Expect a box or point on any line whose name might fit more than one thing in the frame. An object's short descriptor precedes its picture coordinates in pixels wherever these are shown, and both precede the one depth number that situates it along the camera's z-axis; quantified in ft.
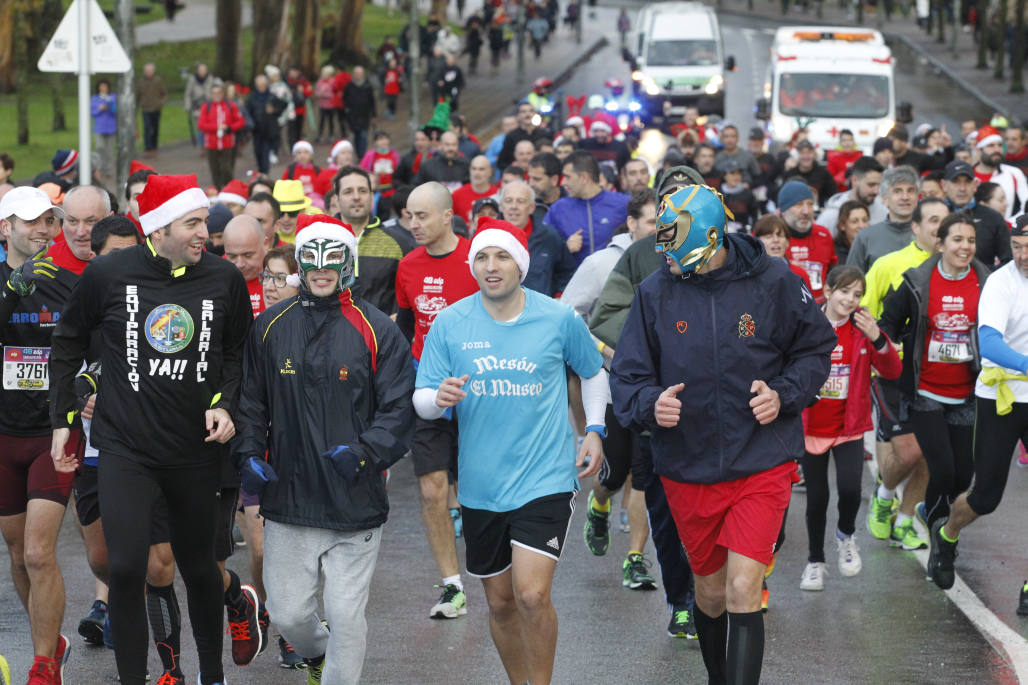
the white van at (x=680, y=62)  249.01
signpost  87.93
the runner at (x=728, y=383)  39.64
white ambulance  187.70
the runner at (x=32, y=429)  44.01
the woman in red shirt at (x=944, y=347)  57.33
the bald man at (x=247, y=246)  53.74
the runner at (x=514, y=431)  41.03
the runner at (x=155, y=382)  40.53
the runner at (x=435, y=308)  54.24
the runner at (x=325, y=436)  39.81
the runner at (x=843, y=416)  57.28
